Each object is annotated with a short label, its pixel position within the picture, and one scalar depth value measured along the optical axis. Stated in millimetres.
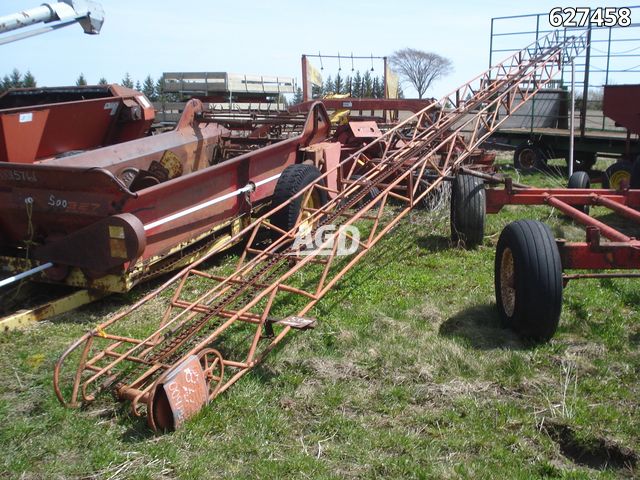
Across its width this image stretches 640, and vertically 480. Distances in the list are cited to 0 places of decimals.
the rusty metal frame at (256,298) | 3656
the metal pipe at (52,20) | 3367
